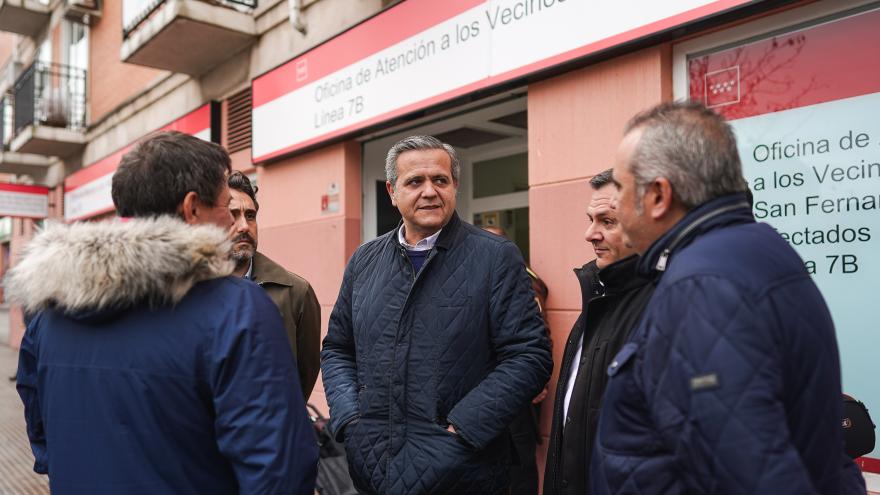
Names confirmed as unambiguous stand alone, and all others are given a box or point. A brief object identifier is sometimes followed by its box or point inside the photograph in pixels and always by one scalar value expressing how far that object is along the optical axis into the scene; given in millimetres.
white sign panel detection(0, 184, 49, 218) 12352
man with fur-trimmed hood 1407
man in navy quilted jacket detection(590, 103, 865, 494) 1104
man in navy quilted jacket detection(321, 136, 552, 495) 2191
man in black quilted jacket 1886
